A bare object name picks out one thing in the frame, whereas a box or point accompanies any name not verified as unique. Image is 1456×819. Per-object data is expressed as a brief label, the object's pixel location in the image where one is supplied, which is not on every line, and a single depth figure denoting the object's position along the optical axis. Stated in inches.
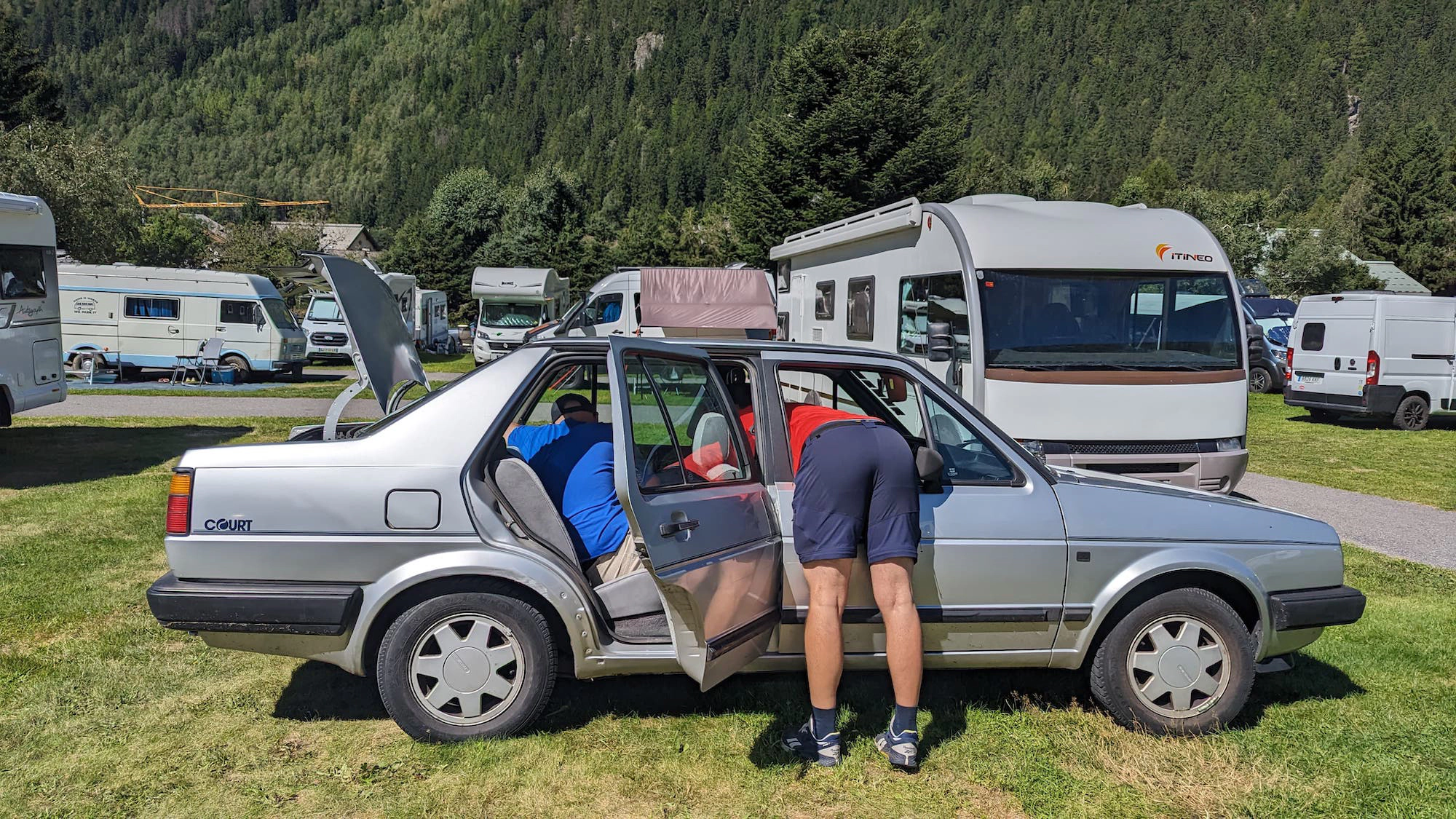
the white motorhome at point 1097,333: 315.6
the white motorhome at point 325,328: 1169.4
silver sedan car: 151.6
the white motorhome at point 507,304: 1163.3
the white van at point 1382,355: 630.5
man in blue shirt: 167.6
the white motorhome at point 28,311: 436.5
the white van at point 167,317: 867.4
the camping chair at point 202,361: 851.4
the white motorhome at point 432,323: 1453.0
